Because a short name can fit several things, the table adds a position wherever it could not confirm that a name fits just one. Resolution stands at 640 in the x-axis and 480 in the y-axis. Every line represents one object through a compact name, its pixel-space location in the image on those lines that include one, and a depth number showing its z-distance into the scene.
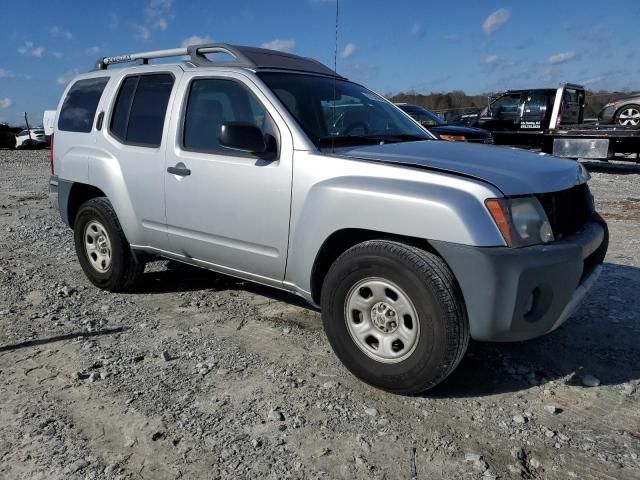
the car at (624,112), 14.11
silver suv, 2.88
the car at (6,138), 29.02
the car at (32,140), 29.34
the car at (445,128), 12.11
